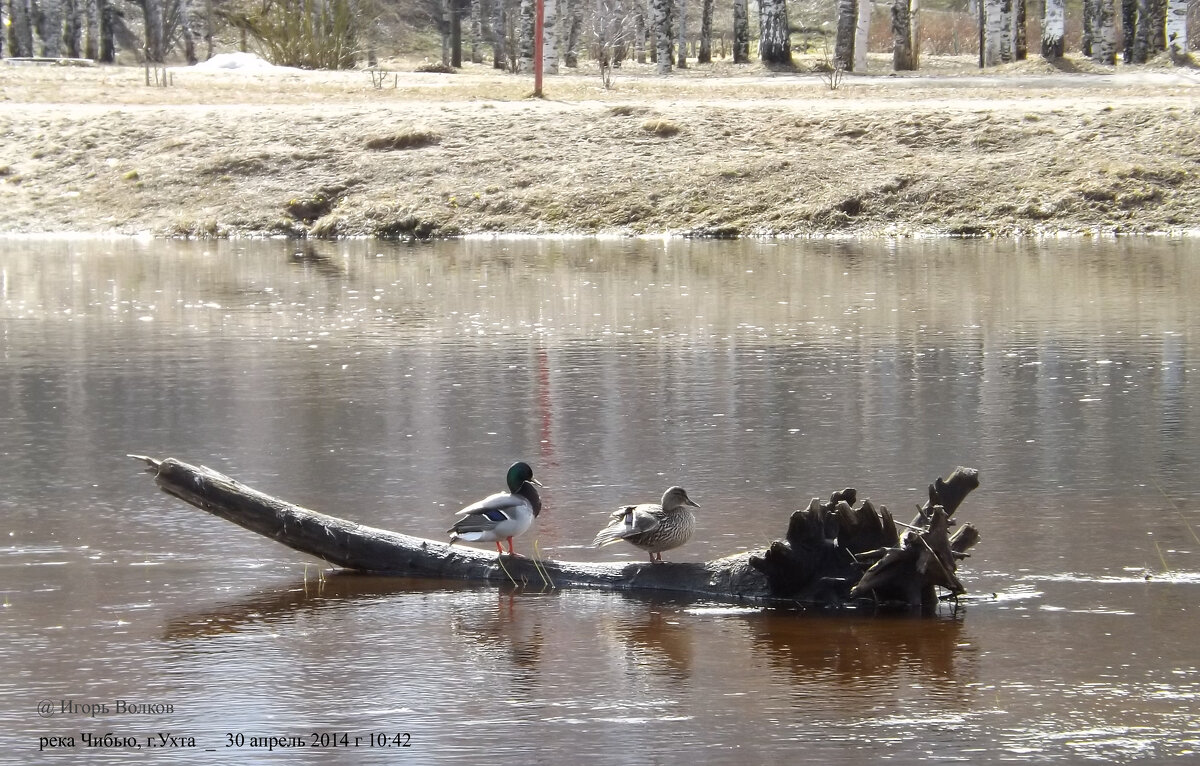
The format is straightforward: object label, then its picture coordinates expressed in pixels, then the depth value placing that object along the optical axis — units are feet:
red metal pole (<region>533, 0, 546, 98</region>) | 223.10
